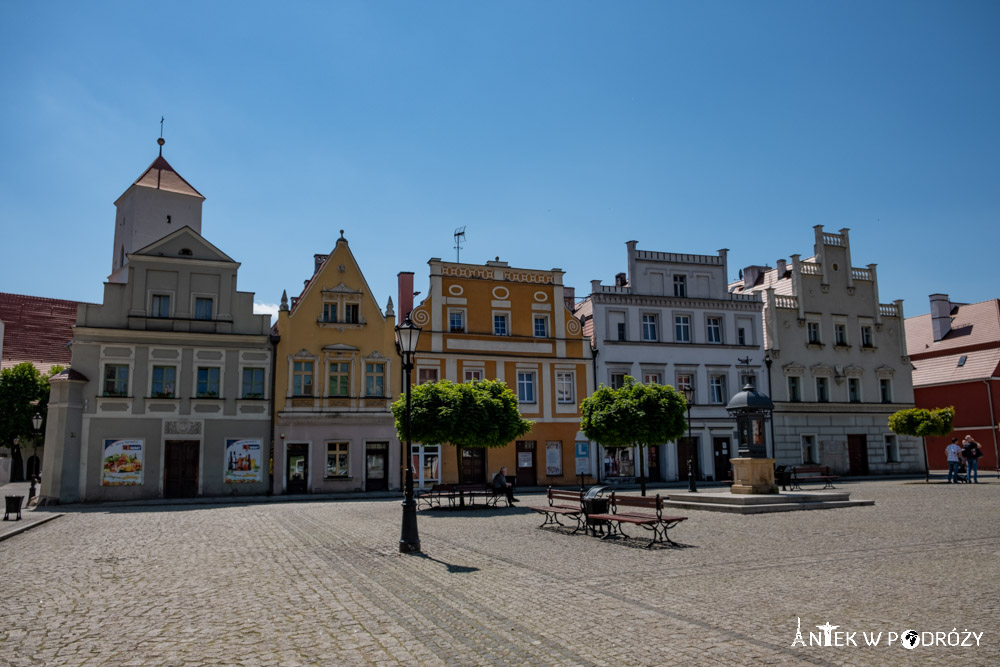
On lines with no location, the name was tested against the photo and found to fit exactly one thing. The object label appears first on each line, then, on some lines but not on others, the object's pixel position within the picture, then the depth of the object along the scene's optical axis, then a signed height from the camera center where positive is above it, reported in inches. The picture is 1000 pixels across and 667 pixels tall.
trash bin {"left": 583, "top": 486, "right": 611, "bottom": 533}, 687.1 -43.8
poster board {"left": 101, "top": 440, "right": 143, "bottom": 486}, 1278.3 -5.9
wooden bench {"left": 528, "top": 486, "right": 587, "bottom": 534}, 686.5 -51.4
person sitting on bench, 997.8 -40.7
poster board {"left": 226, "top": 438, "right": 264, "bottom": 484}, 1347.2 -5.5
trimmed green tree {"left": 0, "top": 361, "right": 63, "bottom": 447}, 1784.0 +144.2
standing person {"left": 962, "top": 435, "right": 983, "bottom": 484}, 1263.5 -8.9
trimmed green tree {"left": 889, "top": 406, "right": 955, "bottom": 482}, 1423.5 +47.7
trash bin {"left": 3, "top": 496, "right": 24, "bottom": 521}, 864.3 -49.7
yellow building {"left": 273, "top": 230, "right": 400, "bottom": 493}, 1389.0 +129.0
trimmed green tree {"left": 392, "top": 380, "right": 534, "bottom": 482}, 1000.9 +51.0
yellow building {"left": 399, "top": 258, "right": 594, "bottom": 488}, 1526.8 +202.7
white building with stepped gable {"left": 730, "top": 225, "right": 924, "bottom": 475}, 1775.3 +200.5
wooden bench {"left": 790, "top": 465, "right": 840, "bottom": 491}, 1214.3 -35.3
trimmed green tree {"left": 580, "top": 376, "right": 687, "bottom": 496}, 1173.7 +55.0
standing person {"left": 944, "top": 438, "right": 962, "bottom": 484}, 1318.9 -19.1
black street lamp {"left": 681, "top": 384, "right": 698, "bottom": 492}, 1185.4 -42.7
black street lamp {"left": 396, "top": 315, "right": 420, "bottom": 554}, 563.8 -26.8
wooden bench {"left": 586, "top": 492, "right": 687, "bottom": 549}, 574.6 -51.0
